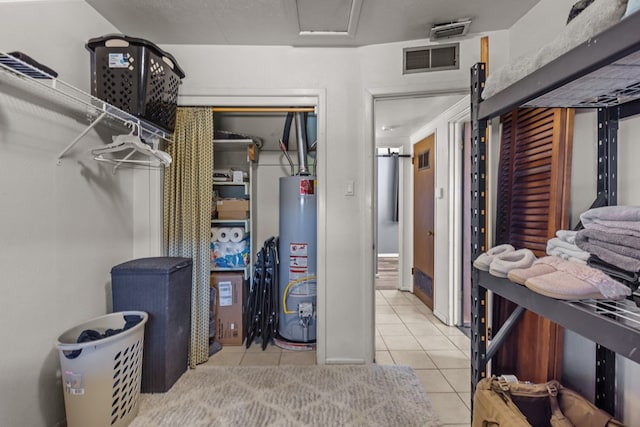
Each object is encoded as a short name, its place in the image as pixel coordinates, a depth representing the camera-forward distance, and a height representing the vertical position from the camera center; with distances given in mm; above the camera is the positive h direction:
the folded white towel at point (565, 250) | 844 -128
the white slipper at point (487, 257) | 992 -168
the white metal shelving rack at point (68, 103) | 1113 +540
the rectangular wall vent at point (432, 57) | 1960 +1055
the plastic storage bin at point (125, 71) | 1609 +782
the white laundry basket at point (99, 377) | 1314 -820
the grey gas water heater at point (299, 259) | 2512 -455
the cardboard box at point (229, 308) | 2531 -902
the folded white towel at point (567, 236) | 898 -84
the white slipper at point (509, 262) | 869 -165
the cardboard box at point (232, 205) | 2625 +28
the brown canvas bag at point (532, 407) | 962 -730
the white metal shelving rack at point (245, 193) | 2586 +145
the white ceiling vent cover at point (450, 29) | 1775 +1152
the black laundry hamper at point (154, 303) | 1743 -593
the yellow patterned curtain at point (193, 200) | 2131 +57
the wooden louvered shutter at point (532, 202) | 1291 +40
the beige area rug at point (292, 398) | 1581 -1175
